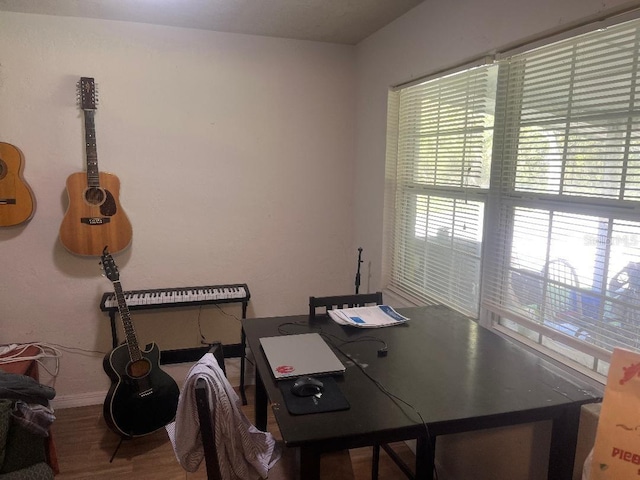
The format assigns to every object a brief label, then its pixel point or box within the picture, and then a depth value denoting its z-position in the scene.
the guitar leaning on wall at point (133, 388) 2.47
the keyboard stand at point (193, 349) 2.81
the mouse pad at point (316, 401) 1.29
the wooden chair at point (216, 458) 1.29
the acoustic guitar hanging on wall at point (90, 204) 2.69
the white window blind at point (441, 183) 2.15
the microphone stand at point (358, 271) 2.99
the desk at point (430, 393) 1.23
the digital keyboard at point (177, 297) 2.74
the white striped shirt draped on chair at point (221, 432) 1.40
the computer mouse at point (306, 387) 1.37
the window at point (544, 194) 1.47
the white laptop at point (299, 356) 1.51
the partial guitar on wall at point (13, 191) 2.62
